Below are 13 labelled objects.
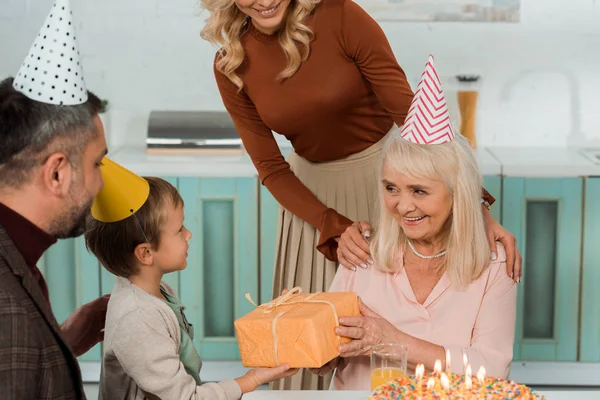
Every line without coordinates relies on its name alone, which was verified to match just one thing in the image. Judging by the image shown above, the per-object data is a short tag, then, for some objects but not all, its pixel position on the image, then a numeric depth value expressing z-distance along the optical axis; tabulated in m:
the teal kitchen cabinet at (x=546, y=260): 3.39
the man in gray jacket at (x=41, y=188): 1.34
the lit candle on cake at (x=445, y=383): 1.50
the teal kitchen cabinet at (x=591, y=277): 3.37
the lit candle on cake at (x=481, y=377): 1.53
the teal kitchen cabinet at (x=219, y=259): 3.47
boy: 1.77
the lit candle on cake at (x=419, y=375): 1.55
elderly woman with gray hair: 1.99
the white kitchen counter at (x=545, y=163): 3.37
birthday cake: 1.49
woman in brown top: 2.24
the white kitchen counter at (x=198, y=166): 3.44
